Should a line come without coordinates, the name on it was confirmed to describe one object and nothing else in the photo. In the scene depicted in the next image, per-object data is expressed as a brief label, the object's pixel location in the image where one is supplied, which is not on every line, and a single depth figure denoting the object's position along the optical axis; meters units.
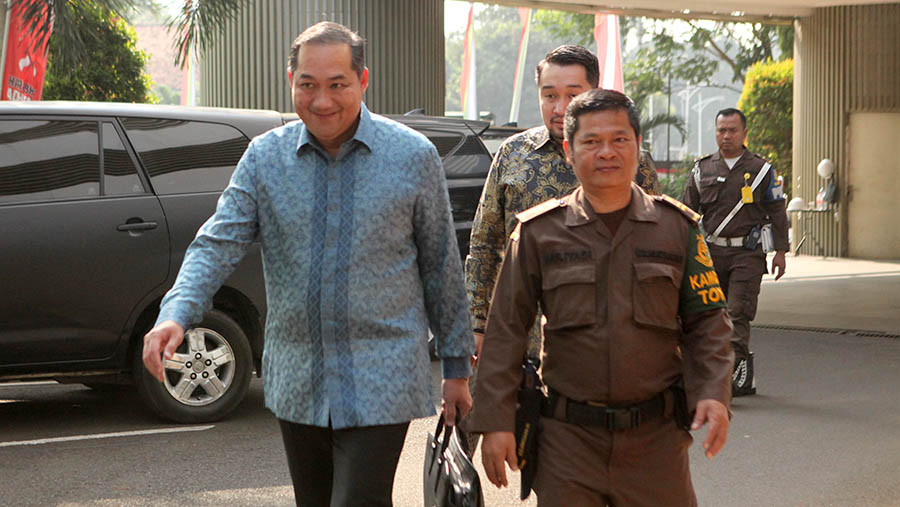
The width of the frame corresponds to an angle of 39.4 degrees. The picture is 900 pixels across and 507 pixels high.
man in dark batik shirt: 4.36
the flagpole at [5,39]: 11.73
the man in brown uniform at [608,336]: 3.21
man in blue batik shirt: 3.31
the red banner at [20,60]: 11.74
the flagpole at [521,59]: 36.94
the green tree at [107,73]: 15.78
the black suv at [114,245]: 6.84
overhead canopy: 21.95
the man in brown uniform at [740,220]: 8.37
